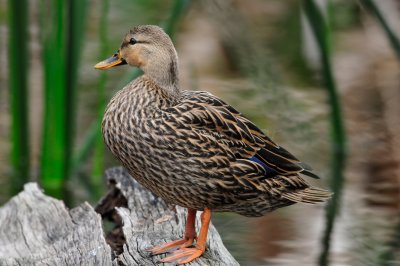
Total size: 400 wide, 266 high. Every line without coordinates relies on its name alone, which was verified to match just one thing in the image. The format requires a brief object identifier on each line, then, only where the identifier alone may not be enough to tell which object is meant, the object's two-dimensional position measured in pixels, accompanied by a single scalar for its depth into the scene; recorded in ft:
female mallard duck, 32.50
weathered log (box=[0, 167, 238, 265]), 33.32
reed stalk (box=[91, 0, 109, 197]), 48.80
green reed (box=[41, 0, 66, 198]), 48.21
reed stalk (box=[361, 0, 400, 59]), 47.67
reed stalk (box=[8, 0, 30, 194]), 49.42
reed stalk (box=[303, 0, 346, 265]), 49.08
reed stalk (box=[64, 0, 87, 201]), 46.80
